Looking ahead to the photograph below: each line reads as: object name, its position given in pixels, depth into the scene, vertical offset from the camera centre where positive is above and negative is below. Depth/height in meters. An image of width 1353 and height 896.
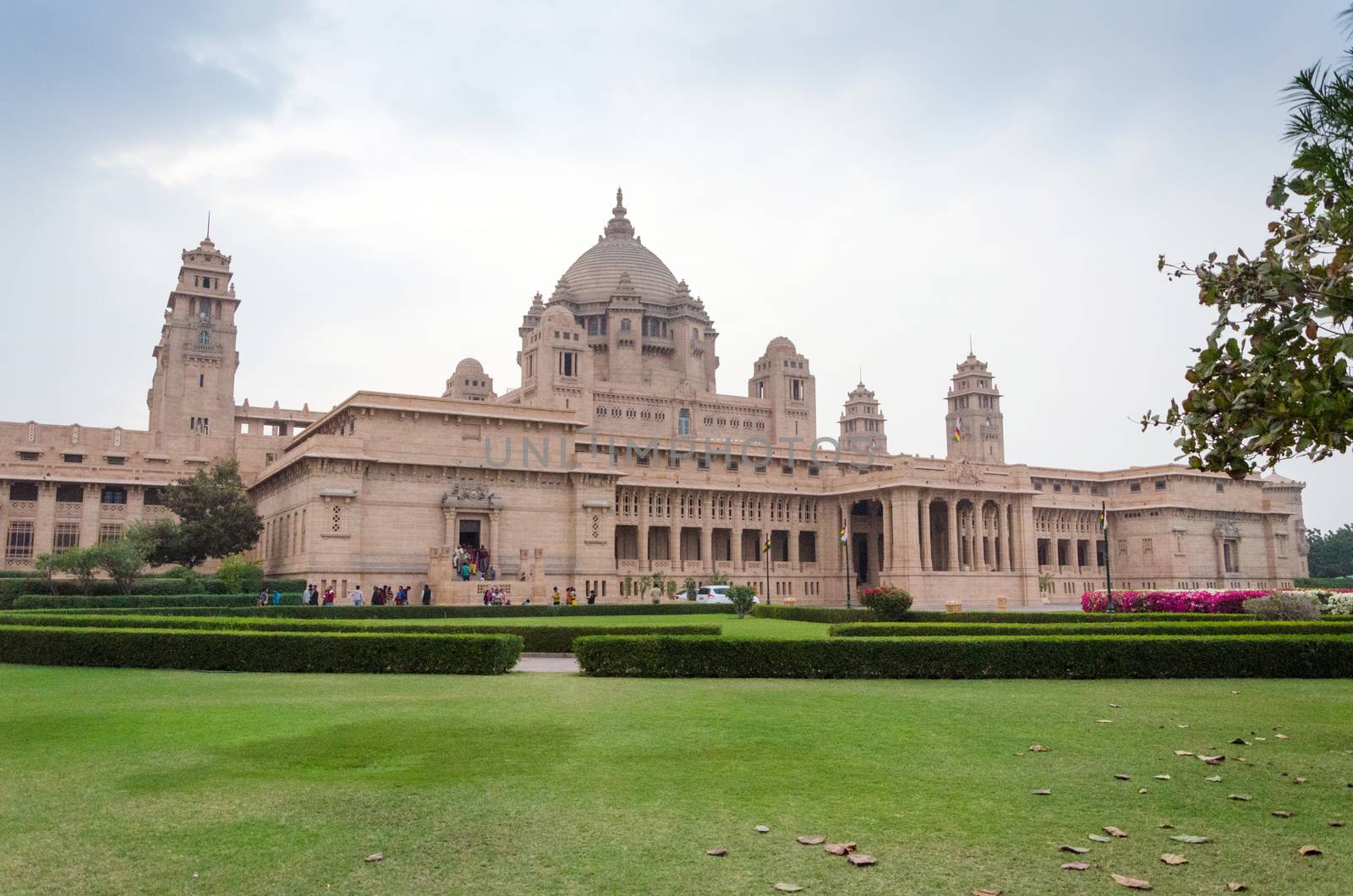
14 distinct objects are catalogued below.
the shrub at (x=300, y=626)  22.25 -0.84
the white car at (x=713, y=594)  52.59 -0.50
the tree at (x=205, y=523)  51.19 +3.11
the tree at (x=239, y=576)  42.31 +0.43
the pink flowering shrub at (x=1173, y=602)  35.41 -0.71
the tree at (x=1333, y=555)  104.12 +2.58
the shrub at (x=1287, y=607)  29.58 -0.71
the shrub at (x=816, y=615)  35.75 -1.10
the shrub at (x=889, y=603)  32.38 -0.59
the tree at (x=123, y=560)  40.16 +1.03
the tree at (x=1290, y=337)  9.30 +2.29
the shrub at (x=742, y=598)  43.09 -0.58
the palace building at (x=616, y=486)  50.09 +5.77
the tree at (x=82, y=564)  40.25 +0.88
